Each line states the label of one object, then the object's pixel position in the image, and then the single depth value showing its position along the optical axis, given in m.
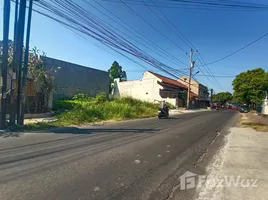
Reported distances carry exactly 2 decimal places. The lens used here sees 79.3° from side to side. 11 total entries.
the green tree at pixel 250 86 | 34.38
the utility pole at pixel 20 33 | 7.74
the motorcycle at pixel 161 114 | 14.98
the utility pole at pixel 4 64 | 7.40
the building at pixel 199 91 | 47.26
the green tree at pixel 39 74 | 11.76
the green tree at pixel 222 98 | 71.88
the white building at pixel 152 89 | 31.60
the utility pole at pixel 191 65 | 30.05
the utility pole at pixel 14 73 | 7.79
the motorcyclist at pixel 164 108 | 15.05
